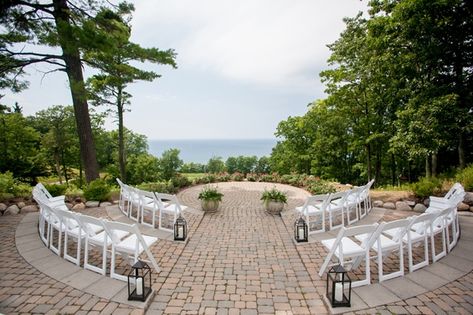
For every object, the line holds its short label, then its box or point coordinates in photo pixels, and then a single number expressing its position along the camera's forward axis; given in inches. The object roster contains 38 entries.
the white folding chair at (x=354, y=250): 133.6
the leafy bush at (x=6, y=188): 319.6
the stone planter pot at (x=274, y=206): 303.4
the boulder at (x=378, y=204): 313.2
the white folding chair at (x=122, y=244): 140.0
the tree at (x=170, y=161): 1206.3
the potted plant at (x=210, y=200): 311.6
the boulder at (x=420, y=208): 290.4
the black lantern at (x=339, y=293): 117.6
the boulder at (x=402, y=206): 298.0
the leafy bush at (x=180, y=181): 472.4
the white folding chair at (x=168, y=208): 235.3
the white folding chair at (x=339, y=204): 233.0
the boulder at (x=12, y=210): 287.7
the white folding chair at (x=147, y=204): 240.2
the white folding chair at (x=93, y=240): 146.5
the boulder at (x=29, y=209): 296.6
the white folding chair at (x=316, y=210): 226.1
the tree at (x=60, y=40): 292.5
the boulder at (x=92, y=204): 325.0
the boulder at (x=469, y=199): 270.5
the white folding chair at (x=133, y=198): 262.4
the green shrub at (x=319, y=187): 389.9
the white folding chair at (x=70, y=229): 156.9
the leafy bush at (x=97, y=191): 331.9
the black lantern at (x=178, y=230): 209.8
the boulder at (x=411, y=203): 301.4
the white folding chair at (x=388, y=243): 133.7
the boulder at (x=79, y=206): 313.7
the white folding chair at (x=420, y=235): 147.1
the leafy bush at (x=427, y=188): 301.4
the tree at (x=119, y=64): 344.4
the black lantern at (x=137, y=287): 122.0
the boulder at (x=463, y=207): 267.4
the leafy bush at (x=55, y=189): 322.7
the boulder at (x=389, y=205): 305.5
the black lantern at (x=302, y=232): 207.2
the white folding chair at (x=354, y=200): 255.6
